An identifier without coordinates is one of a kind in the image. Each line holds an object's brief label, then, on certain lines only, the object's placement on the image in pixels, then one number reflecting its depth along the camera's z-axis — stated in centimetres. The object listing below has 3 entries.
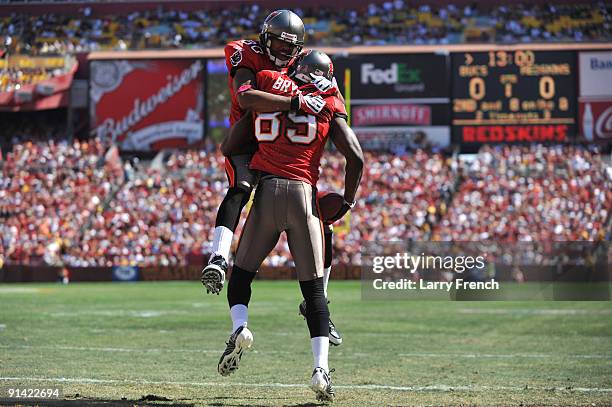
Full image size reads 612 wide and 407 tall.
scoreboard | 6975
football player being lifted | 1366
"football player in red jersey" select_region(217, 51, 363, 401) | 1327
